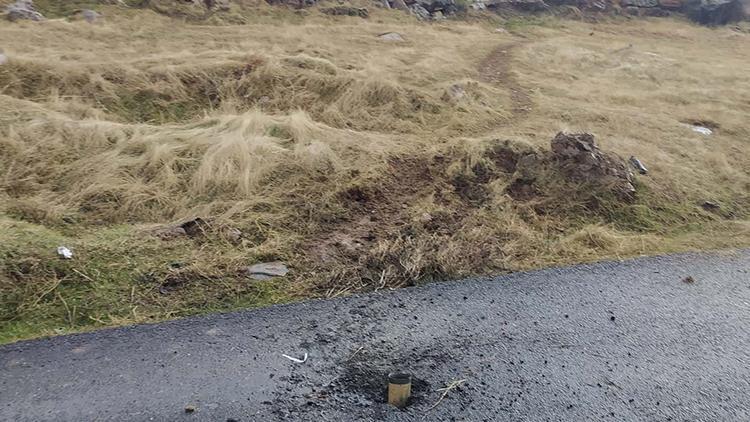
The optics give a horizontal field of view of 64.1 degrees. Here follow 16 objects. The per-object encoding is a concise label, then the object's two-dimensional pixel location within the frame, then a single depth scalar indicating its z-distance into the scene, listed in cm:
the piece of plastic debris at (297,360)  342
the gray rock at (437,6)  1880
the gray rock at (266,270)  439
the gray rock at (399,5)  1816
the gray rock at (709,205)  625
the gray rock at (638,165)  671
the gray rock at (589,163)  612
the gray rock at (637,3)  2225
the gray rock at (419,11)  1792
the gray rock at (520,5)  2005
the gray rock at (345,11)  1644
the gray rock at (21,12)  1173
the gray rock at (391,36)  1406
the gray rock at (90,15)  1259
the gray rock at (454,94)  904
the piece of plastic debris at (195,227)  489
